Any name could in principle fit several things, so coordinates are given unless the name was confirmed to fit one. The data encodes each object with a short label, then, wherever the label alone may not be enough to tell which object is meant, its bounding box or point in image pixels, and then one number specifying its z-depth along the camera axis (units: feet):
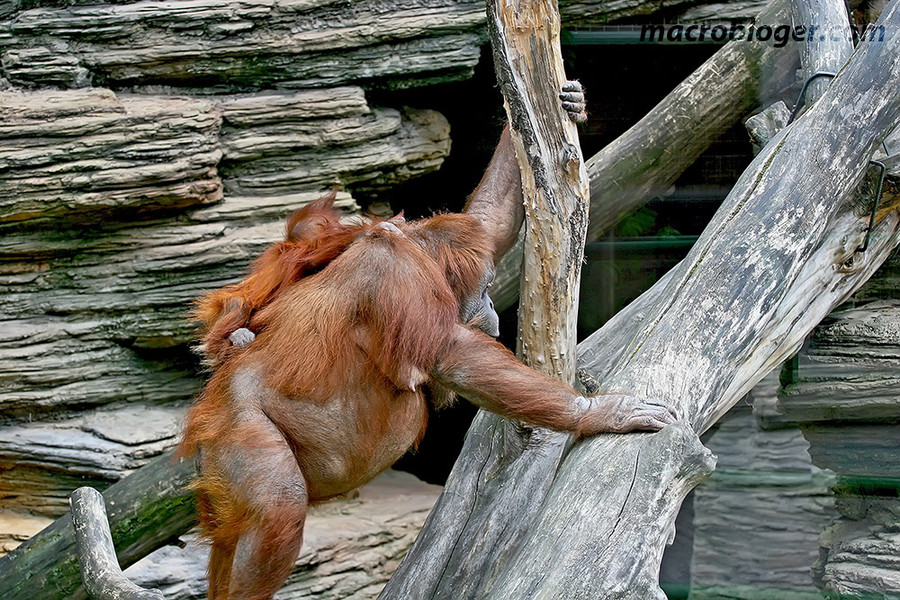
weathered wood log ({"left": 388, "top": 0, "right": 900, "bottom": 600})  12.15
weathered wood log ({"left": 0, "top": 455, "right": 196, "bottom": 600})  21.26
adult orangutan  15.08
